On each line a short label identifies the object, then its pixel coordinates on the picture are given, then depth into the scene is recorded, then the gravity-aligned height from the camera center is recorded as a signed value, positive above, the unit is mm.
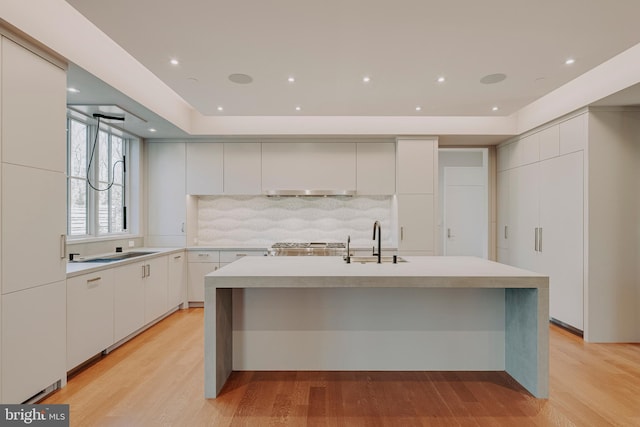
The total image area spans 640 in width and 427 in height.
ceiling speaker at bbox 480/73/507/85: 3068 +1272
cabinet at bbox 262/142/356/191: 5031 +729
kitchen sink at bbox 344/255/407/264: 2986 -413
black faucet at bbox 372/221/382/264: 2745 -171
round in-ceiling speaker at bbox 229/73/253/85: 3100 +1279
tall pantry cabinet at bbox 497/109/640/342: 3555 -81
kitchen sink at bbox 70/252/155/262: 3477 -483
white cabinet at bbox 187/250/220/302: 4871 -775
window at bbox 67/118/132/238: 3822 +421
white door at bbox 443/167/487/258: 7008 +106
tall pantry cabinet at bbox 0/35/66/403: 2080 -48
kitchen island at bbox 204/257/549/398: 2732 -917
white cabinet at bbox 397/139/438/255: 4812 +273
